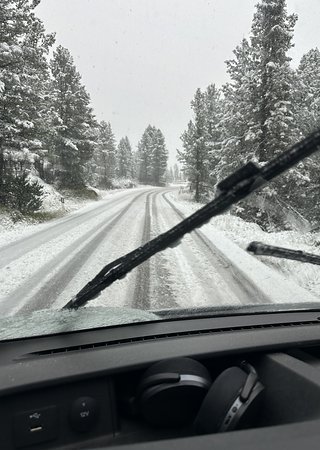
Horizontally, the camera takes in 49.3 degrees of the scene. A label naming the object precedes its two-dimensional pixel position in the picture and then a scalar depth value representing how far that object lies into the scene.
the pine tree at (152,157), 76.38
